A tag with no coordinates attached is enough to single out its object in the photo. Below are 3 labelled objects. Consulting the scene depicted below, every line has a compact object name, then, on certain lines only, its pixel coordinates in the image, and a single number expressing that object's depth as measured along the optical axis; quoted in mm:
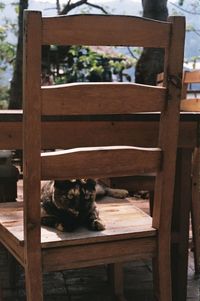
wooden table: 1903
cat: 1804
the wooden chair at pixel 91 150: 1600
